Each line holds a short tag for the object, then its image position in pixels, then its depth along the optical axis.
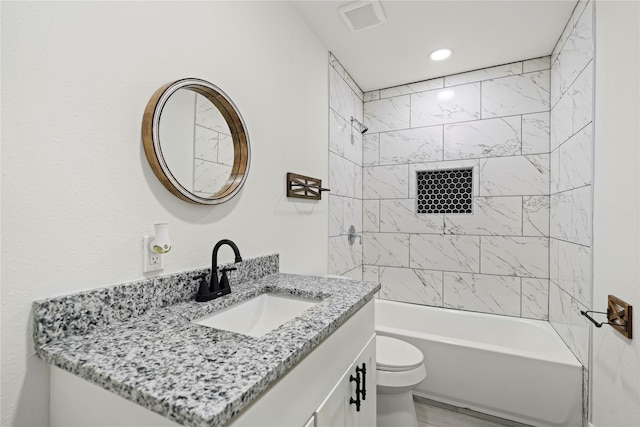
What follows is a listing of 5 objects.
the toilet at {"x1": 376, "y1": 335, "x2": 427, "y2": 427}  1.63
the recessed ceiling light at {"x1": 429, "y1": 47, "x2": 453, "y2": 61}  2.29
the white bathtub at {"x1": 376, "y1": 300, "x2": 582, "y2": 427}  1.71
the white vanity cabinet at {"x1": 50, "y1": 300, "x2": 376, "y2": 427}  0.57
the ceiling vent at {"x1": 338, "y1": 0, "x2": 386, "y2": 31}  1.78
